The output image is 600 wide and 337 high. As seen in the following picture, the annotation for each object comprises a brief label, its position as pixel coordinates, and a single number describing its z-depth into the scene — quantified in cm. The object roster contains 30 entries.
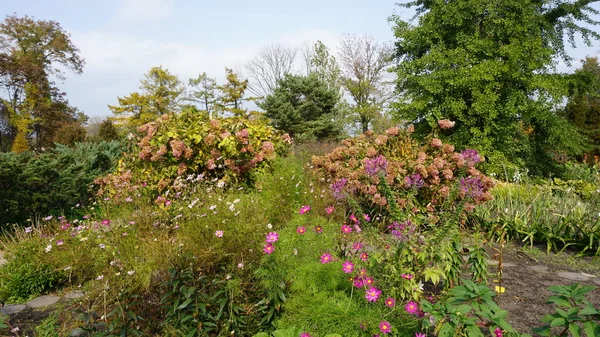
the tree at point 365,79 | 2136
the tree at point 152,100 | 2407
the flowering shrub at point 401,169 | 363
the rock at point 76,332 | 194
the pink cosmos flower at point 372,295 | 172
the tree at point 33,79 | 2106
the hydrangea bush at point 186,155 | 435
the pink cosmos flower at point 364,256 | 200
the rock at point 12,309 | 256
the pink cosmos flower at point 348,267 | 181
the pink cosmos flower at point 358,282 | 183
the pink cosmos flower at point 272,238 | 197
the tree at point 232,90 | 2384
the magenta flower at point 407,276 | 193
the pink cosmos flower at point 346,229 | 217
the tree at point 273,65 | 2723
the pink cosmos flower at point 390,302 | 175
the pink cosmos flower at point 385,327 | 159
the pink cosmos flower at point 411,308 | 171
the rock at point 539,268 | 293
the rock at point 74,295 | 268
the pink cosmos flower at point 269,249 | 193
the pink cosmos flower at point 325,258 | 192
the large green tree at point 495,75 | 909
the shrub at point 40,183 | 419
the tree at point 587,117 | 1577
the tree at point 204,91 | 2581
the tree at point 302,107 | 1947
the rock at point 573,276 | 279
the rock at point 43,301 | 266
